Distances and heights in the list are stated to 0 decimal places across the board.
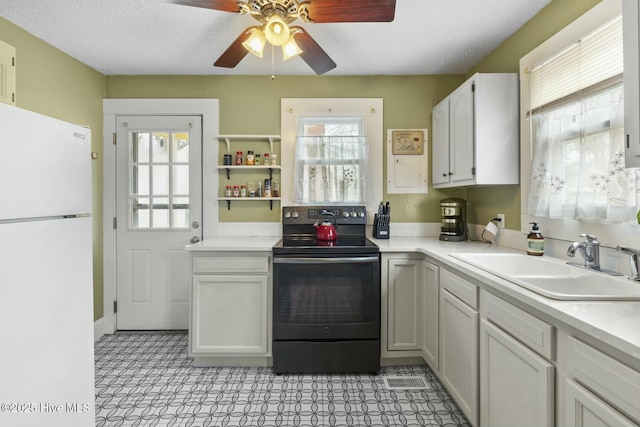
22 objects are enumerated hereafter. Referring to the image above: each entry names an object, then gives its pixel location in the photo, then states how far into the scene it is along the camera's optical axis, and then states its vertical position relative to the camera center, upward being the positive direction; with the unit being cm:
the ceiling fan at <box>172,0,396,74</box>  161 +99
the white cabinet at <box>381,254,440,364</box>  237 -68
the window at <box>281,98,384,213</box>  296 +53
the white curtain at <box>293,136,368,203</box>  296 +36
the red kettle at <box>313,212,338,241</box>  262 -17
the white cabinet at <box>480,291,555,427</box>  113 -60
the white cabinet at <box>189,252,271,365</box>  239 -67
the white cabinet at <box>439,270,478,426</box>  165 -72
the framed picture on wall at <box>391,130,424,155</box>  304 +62
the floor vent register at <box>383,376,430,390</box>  221 -117
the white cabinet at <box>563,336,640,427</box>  82 -48
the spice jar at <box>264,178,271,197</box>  296 +20
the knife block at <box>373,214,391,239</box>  280 -14
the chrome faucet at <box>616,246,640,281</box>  130 -19
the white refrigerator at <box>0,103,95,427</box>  110 -23
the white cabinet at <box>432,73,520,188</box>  217 +53
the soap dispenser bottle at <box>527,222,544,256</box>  189 -18
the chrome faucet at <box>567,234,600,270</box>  150 -18
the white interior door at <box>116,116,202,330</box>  302 -2
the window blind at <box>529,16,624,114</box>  143 +70
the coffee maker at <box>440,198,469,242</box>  267 -8
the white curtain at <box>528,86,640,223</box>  142 +23
